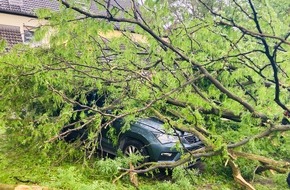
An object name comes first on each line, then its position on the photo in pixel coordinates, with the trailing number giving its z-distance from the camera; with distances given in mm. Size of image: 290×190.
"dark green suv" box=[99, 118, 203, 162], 5648
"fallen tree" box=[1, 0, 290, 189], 3764
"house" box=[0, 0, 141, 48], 15133
